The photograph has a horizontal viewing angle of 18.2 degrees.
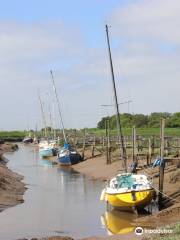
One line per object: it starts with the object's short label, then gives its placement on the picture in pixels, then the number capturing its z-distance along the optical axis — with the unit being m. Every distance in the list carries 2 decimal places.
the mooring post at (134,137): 42.71
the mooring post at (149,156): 48.40
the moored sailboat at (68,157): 68.50
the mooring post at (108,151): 58.34
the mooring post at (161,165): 29.92
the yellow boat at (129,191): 28.00
